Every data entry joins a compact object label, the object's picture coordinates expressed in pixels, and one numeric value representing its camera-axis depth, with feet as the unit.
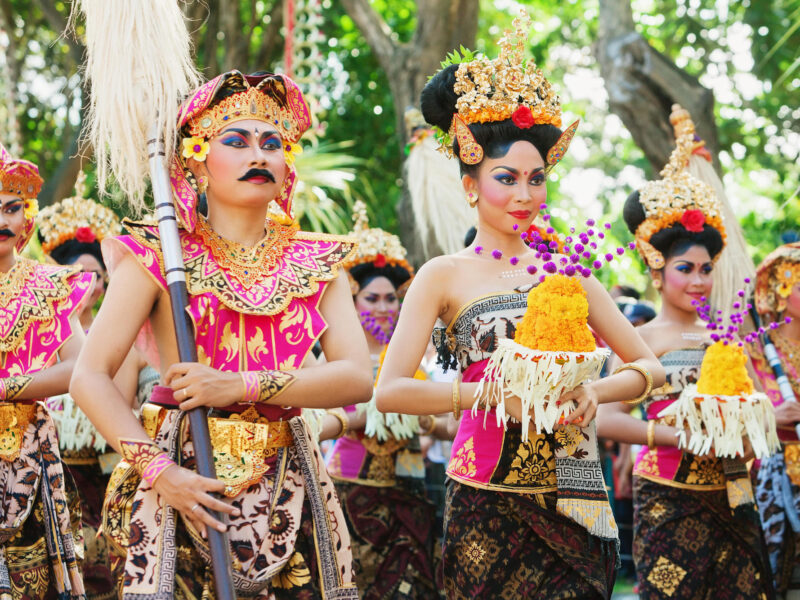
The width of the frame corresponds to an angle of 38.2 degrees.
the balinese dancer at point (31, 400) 15.03
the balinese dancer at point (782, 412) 21.06
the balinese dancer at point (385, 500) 21.22
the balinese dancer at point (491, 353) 12.83
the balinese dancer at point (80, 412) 19.86
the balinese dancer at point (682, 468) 17.93
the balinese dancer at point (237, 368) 11.07
